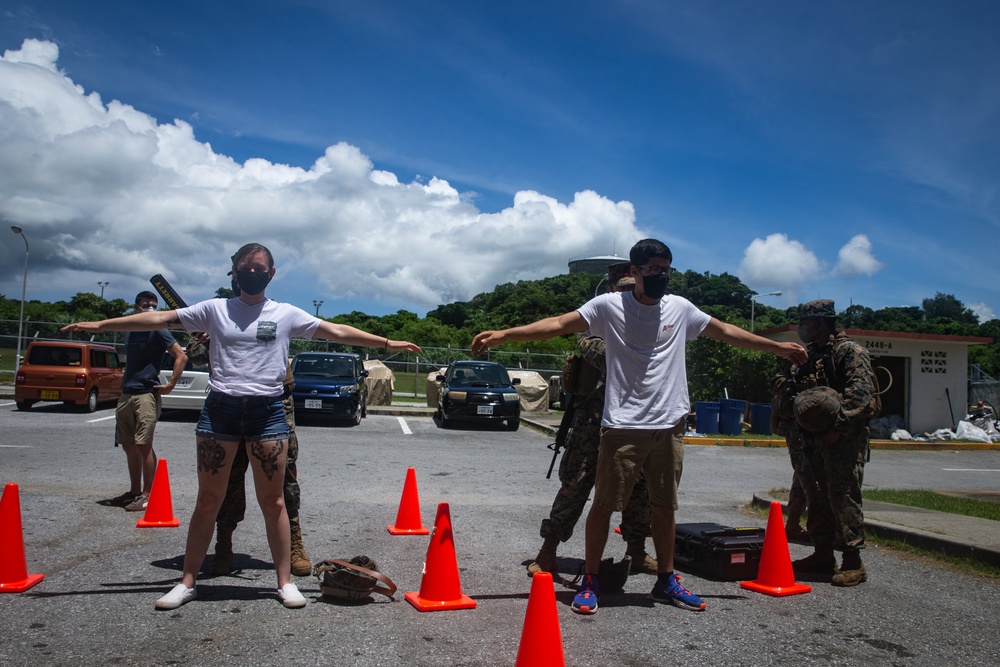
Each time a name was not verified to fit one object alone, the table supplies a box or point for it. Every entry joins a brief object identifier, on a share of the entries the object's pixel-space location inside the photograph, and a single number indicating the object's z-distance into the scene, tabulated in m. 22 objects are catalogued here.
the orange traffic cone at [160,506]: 5.86
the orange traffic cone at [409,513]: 6.02
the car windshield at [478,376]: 17.75
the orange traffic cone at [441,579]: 4.14
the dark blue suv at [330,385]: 15.62
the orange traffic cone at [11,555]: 4.13
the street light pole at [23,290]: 21.33
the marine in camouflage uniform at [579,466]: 4.72
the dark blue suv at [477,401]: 16.83
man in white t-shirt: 4.17
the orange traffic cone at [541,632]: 3.12
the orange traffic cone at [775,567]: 4.70
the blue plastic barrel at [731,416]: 16.77
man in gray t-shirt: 6.36
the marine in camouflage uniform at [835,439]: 4.87
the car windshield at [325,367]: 17.03
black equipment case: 4.93
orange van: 15.80
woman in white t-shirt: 4.02
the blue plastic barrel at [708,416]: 16.69
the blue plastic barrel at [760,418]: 17.36
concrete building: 20.45
